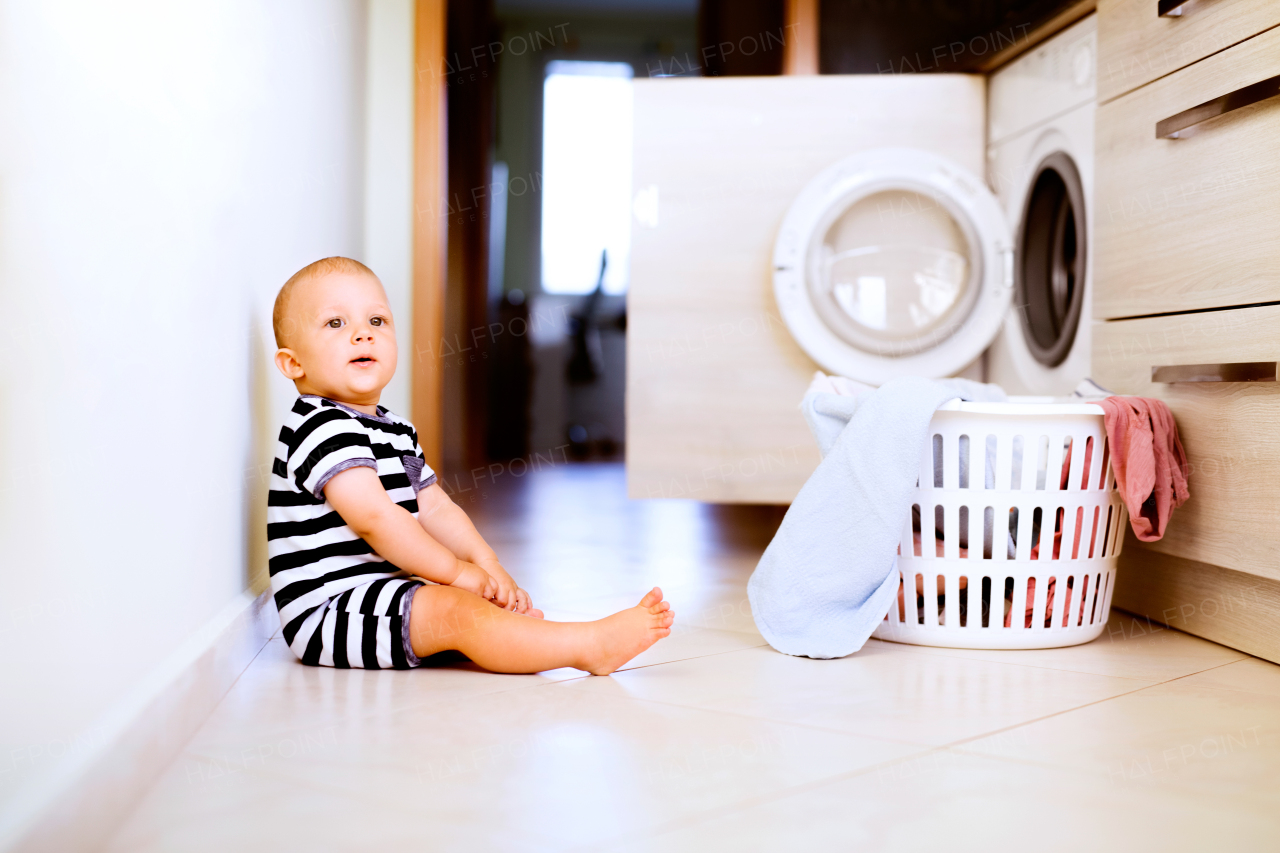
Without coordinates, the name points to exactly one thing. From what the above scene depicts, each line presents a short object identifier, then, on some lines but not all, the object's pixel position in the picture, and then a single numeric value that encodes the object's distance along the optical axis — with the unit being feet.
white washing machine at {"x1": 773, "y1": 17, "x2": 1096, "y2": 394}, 5.86
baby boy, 3.49
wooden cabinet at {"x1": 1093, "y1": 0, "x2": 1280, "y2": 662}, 3.69
